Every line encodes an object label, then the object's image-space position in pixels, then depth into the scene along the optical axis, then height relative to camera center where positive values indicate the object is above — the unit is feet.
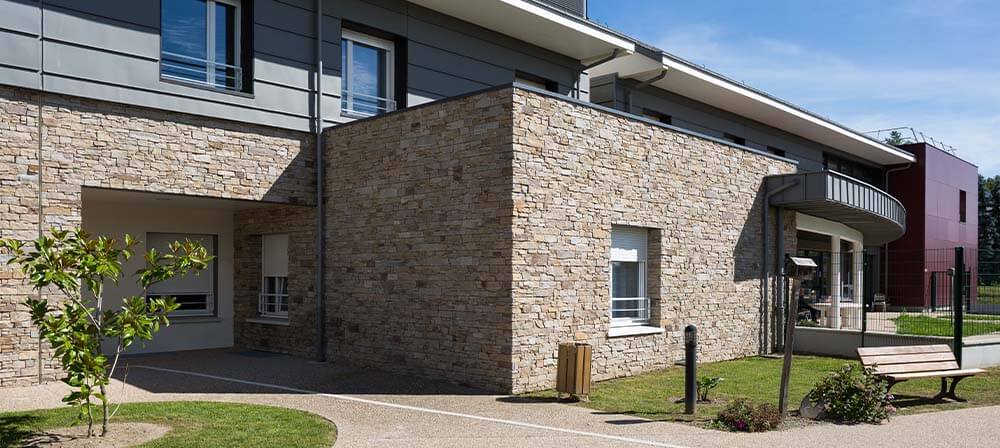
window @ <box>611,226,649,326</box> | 41.39 -1.50
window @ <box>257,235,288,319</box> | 48.55 -1.97
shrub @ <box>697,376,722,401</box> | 32.71 -5.52
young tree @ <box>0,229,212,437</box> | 23.31 -2.00
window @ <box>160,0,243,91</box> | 40.83 +10.42
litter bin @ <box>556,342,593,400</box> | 32.60 -4.95
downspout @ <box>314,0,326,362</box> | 43.50 +1.27
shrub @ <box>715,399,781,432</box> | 27.45 -5.79
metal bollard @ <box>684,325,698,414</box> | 30.40 -4.53
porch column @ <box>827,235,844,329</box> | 58.23 -3.02
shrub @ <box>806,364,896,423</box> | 29.32 -5.41
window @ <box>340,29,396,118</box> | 47.03 +10.09
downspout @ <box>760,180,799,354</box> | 50.70 -1.77
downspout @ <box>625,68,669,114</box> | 62.69 +12.95
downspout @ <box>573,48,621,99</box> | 57.77 +13.38
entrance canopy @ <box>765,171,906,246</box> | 49.80 +3.30
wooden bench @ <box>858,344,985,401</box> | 33.24 -4.80
